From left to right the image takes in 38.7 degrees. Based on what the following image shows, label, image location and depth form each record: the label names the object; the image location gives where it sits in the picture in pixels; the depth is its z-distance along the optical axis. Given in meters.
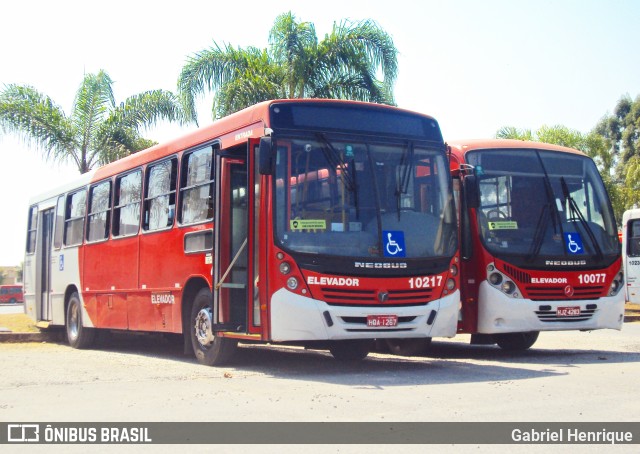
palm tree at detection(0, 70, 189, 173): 26.38
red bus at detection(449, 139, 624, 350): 12.70
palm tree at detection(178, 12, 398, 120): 23.00
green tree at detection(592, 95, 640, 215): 48.53
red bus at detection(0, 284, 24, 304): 70.69
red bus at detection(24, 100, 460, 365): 10.42
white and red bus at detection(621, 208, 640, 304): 26.72
